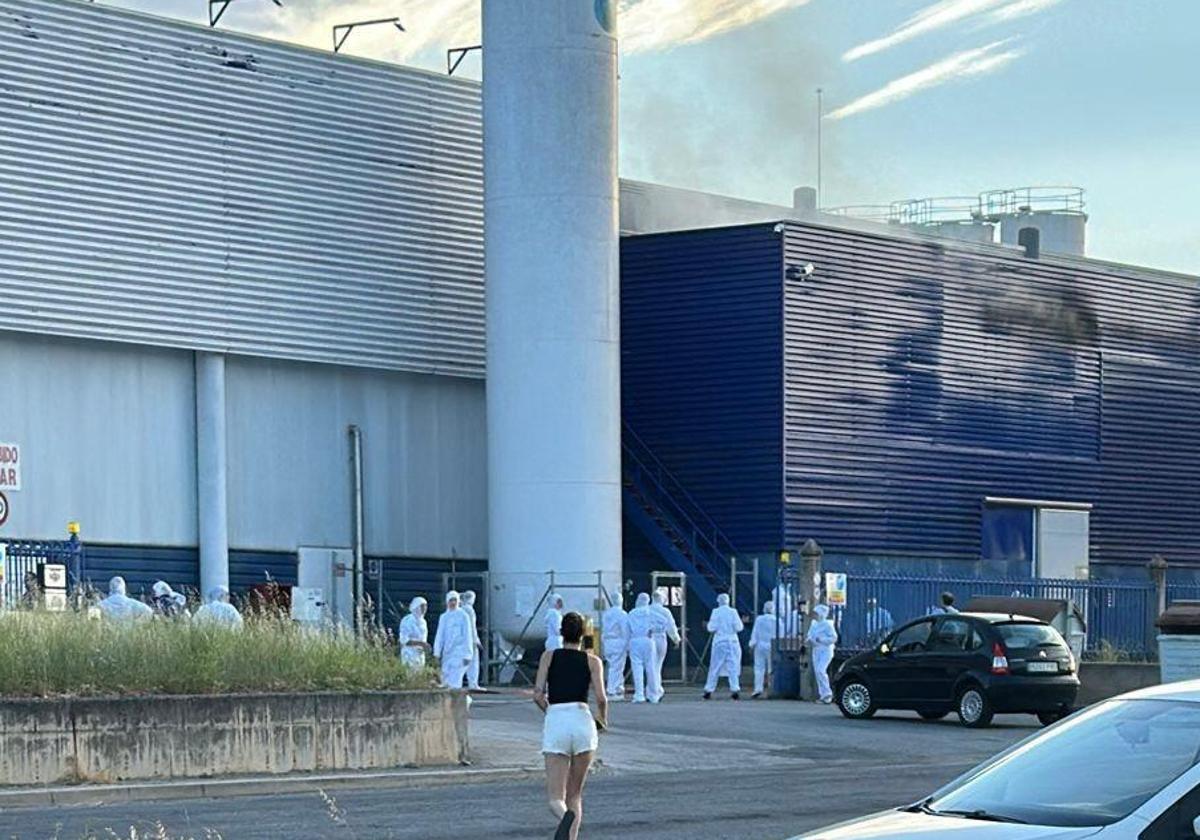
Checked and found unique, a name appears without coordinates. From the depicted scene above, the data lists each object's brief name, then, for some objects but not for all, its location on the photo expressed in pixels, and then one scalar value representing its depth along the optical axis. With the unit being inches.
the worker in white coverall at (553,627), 1455.5
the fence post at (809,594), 1425.9
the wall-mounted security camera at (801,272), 1742.1
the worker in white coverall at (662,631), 1440.7
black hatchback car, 1179.3
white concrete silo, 1604.3
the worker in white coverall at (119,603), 1177.4
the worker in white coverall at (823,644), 1385.3
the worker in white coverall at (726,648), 1467.8
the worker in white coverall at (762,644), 1477.6
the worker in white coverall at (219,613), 956.0
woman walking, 592.4
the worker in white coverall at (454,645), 1325.0
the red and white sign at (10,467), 1491.1
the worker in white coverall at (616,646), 1455.5
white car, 348.5
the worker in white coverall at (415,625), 1336.1
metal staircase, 1744.6
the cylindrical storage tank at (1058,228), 2632.9
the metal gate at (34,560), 1412.4
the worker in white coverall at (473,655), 1386.6
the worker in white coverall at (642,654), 1423.5
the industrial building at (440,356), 1537.9
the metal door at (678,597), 1678.2
